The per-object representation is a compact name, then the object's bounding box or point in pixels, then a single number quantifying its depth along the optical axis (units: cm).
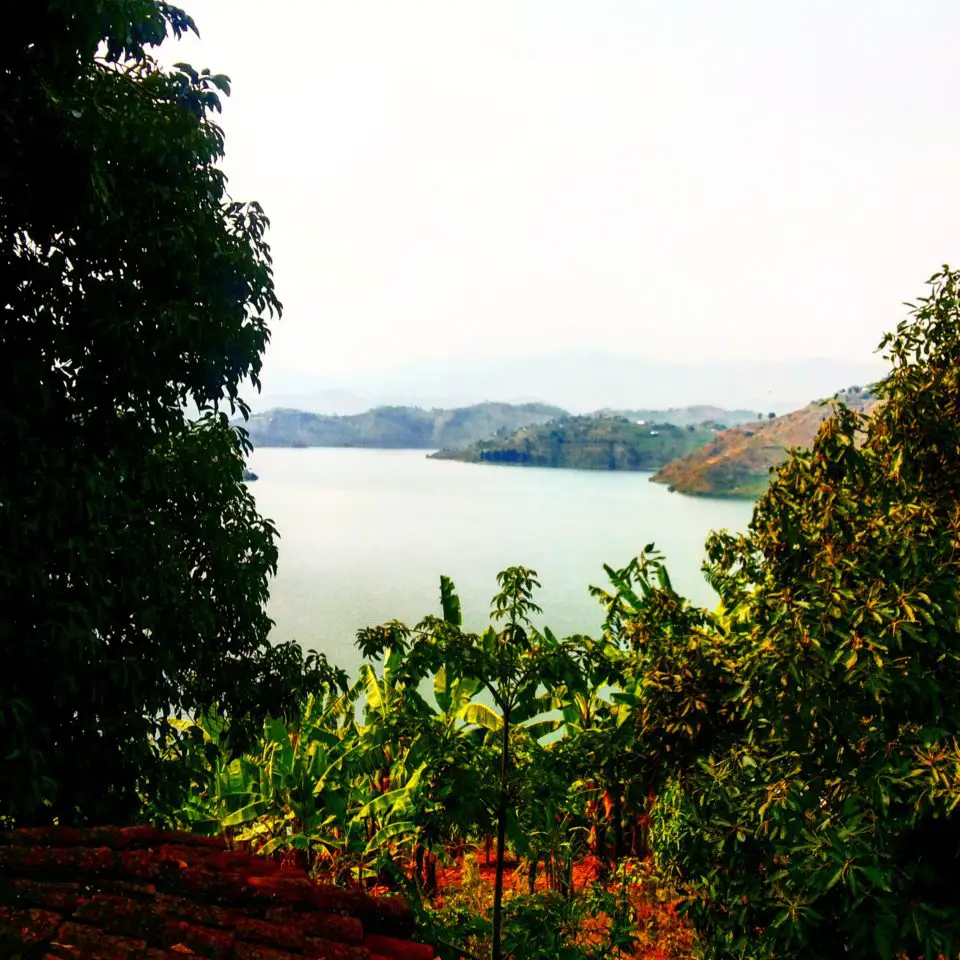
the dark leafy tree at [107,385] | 420
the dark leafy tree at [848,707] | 379
